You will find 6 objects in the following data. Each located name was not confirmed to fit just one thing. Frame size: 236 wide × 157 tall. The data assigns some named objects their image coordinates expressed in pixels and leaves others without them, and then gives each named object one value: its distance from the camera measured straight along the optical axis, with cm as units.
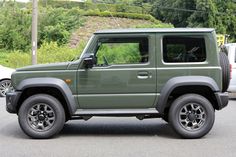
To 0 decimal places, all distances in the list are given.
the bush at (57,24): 4869
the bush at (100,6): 6900
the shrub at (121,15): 5934
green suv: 869
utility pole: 2483
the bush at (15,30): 4656
